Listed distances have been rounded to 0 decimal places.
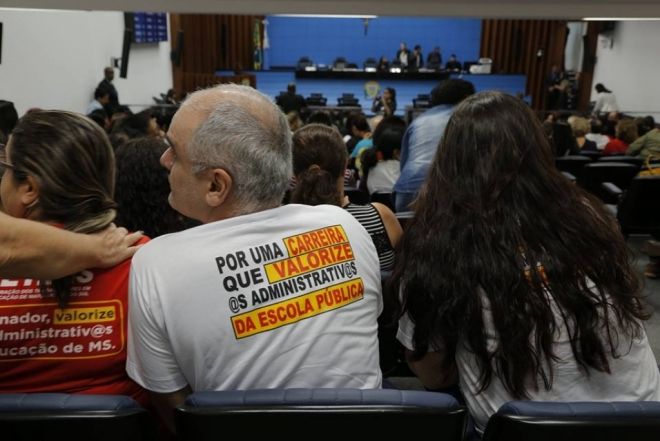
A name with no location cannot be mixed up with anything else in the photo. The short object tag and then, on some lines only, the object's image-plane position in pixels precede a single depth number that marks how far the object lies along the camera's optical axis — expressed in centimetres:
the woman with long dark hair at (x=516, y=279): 112
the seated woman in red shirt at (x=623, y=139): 581
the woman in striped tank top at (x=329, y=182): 197
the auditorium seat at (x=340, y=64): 1371
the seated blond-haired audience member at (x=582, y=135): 612
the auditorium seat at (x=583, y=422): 87
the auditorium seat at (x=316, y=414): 86
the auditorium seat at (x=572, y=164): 470
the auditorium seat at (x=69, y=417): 87
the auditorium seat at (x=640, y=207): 348
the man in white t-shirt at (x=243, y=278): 102
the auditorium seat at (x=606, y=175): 431
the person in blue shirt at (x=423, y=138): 313
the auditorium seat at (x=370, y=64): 1405
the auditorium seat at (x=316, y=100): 1102
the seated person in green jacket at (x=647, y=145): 493
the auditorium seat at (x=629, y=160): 463
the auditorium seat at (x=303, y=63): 1373
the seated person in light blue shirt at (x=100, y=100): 754
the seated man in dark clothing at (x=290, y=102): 670
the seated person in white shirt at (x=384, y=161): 371
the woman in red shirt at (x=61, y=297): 112
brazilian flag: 1402
